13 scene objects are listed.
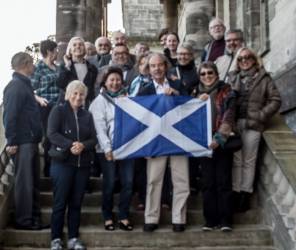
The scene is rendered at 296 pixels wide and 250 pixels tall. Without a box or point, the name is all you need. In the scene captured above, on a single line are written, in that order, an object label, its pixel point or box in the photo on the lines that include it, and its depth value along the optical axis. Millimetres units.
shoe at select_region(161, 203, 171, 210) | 6773
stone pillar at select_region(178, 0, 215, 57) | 13945
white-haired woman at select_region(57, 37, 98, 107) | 7090
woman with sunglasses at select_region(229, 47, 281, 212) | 6660
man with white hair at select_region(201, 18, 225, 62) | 8492
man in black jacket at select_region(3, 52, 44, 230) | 6273
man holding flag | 6305
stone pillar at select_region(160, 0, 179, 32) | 23781
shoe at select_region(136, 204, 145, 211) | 6800
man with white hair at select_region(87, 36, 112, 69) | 8139
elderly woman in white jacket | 6340
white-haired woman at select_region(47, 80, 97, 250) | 5938
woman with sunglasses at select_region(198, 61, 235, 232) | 6359
